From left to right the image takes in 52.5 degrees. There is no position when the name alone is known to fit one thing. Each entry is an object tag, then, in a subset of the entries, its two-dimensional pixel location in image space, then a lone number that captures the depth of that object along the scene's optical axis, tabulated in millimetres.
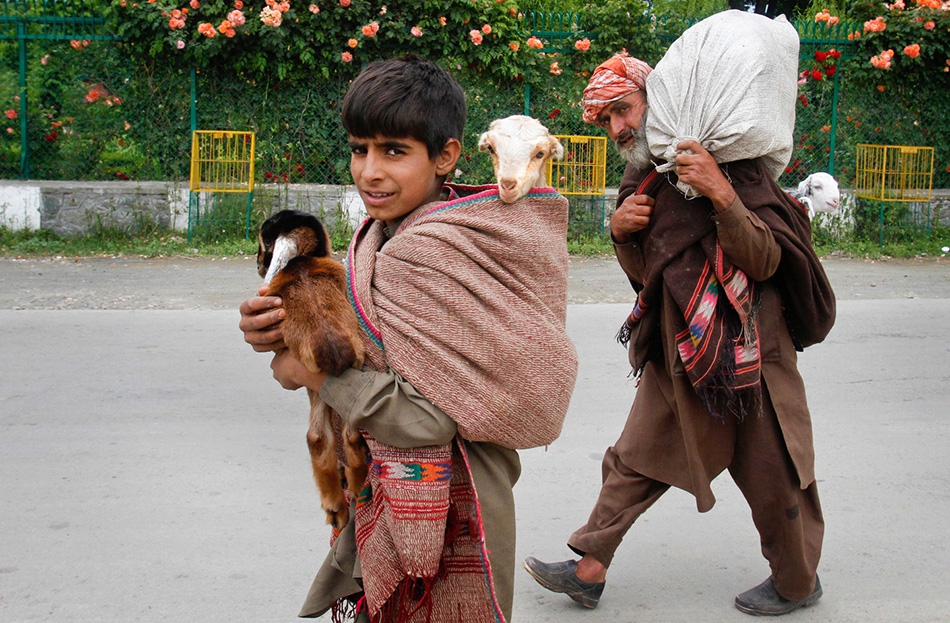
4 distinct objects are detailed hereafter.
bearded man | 2641
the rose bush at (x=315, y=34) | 10375
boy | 1777
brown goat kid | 1759
